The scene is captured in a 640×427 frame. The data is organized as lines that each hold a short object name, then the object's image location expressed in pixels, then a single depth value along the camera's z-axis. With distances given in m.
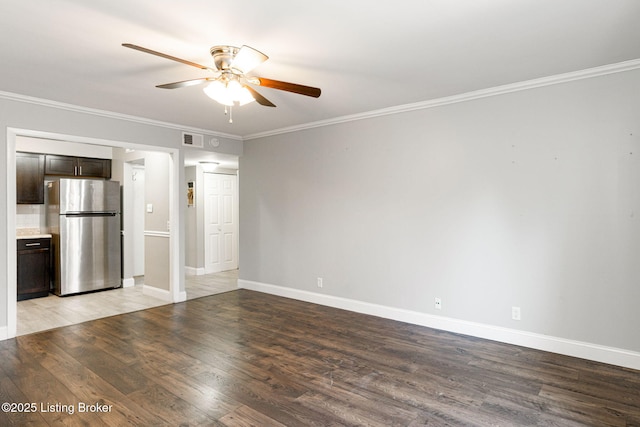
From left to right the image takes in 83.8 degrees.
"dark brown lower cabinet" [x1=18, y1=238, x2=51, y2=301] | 5.34
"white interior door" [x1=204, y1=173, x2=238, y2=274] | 7.39
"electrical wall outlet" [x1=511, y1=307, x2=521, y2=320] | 3.46
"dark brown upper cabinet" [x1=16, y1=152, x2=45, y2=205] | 5.51
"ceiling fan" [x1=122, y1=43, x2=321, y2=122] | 2.55
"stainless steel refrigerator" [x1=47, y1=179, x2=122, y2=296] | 5.54
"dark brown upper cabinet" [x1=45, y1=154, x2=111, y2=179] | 5.80
